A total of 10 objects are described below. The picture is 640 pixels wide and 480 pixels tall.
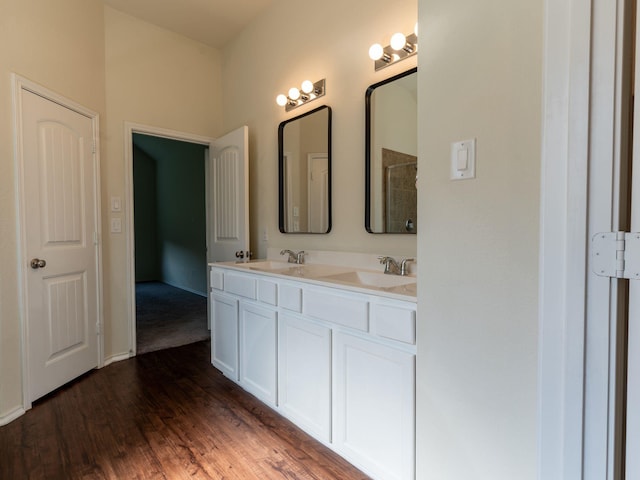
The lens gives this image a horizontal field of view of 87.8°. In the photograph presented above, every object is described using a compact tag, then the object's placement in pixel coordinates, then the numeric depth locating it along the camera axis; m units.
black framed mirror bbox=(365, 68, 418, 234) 1.80
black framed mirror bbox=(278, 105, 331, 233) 2.30
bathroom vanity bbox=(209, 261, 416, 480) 1.28
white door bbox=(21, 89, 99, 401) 2.06
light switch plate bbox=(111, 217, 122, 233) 2.78
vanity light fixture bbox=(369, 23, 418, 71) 1.77
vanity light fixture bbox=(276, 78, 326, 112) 2.34
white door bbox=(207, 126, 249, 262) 2.83
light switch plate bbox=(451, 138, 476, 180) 0.94
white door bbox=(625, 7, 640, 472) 0.70
